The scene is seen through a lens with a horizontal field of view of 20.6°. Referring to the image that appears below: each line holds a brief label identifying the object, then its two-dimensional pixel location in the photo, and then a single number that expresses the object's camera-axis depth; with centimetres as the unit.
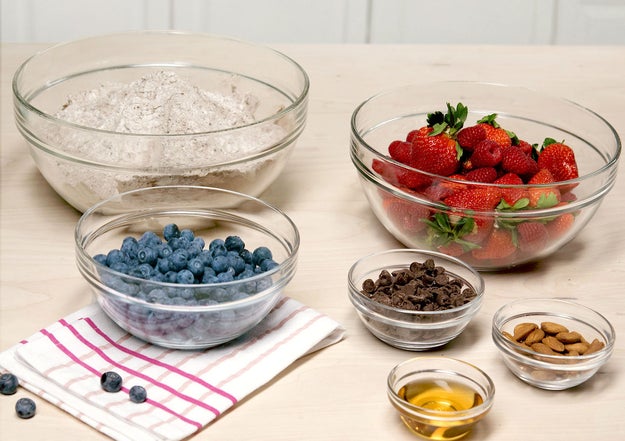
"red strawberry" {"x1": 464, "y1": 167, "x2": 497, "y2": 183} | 116
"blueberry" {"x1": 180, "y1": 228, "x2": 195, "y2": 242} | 109
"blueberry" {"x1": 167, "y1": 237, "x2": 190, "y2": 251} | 108
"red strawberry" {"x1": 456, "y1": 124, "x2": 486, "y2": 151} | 117
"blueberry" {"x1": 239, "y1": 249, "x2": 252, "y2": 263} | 109
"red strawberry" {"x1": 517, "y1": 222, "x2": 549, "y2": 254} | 114
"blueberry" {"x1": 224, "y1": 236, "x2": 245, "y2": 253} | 109
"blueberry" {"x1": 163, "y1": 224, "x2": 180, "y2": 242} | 110
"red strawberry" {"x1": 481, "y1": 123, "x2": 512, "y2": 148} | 117
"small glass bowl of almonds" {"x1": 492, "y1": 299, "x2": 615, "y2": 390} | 102
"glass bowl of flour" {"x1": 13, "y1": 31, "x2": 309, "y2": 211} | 117
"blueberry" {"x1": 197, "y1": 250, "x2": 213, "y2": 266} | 105
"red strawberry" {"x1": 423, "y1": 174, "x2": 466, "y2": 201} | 113
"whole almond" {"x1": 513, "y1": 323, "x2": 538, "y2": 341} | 104
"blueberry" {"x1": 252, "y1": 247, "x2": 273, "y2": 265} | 109
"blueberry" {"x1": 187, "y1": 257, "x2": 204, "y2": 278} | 104
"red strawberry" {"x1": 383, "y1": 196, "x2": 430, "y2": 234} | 115
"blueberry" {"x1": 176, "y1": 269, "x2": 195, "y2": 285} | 104
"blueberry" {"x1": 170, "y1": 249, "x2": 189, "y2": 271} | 105
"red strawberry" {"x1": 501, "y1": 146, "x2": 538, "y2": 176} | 116
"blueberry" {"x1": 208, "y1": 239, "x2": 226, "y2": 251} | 109
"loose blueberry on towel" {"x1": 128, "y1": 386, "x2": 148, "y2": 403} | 99
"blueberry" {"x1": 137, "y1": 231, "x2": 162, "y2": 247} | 108
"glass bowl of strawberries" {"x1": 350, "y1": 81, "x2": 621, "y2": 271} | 113
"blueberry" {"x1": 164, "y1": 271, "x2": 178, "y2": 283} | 104
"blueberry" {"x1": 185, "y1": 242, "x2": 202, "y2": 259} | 106
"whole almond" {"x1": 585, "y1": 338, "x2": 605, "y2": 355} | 103
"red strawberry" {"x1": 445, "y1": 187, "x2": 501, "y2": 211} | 113
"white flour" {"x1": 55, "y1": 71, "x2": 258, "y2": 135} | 120
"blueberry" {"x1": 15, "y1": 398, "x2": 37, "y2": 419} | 98
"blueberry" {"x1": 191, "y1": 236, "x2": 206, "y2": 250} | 108
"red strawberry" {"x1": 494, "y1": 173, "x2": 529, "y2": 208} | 113
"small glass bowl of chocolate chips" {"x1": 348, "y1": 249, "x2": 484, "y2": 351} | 105
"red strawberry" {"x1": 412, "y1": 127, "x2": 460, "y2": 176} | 116
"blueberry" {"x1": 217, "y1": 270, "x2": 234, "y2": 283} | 104
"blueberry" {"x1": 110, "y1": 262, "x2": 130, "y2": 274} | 105
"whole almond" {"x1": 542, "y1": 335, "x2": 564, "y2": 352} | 103
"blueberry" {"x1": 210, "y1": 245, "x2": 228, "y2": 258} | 107
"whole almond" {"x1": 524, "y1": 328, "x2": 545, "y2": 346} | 104
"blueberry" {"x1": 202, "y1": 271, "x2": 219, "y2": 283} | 104
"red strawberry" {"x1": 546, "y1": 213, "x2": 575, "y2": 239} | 115
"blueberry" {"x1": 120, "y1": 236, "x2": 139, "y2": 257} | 107
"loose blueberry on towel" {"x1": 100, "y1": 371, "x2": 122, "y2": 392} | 100
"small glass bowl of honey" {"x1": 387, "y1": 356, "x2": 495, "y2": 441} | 97
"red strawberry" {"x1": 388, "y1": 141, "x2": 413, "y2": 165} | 118
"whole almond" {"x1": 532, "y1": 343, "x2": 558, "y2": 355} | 103
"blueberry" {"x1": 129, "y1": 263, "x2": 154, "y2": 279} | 104
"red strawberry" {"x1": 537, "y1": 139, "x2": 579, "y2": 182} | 117
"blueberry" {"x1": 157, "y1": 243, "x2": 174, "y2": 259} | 106
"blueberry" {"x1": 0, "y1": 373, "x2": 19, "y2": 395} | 100
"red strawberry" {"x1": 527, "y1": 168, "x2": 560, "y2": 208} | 113
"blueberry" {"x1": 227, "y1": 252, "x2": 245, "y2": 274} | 106
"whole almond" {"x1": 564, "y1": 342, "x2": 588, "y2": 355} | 103
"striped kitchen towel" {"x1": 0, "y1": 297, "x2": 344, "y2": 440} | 98
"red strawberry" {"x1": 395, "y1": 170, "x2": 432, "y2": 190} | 114
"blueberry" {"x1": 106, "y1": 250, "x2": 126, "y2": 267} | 106
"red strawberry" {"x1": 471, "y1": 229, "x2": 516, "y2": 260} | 114
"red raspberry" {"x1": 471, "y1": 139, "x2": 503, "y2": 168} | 116
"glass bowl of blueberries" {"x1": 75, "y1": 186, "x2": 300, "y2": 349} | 103
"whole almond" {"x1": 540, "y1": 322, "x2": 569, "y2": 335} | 105
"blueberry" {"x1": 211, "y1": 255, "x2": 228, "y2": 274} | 105
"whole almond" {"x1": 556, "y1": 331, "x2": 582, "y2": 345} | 104
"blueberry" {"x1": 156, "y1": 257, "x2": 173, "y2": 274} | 105
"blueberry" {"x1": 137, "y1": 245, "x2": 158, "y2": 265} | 106
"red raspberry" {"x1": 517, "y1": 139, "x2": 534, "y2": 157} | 119
